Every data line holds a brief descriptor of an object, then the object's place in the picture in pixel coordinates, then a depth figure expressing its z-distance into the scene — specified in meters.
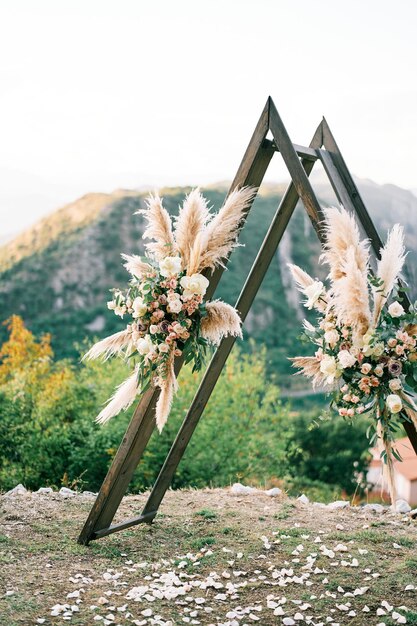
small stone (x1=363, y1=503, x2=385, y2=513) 6.02
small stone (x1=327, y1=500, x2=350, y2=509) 6.09
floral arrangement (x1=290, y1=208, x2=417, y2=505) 3.69
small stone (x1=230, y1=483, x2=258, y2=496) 6.40
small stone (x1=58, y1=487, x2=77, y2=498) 6.15
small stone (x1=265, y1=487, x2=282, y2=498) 6.35
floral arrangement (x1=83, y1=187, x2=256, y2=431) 4.25
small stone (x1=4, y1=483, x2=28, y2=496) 6.13
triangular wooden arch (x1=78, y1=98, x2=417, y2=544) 4.21
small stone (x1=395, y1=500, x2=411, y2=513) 6.00
